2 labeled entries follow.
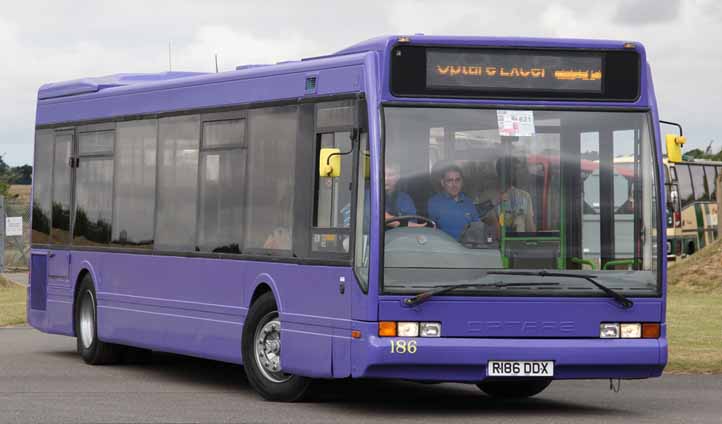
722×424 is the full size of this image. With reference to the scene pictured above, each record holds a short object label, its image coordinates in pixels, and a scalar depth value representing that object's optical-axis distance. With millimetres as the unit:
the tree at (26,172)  106638
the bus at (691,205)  55719
